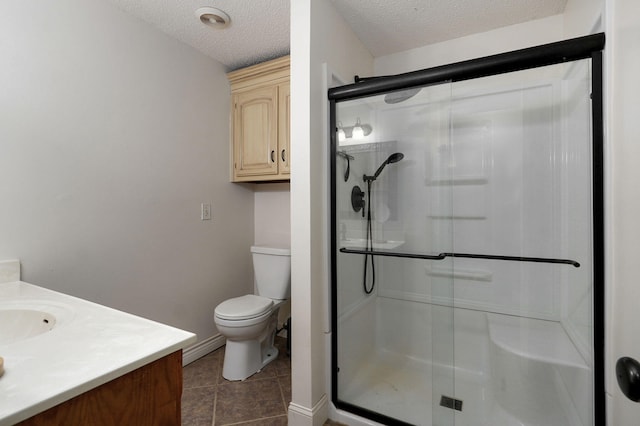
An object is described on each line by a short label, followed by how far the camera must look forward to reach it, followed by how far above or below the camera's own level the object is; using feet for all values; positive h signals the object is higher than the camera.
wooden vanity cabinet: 1.87 -1.35
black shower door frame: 3.67 +1.96
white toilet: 6.46 -2.36
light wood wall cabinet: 7.47 +2.38
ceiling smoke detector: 5.91 +4.04
